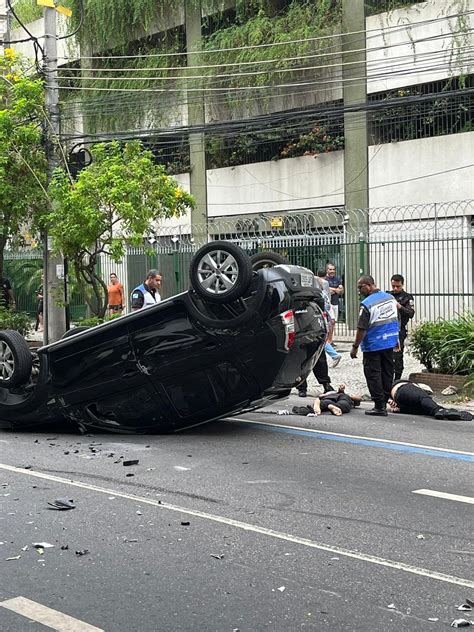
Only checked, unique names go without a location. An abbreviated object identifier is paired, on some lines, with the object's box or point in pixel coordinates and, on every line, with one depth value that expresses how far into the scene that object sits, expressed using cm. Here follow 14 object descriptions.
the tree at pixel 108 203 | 1565
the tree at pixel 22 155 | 1756
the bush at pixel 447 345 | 1314
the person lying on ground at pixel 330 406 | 1170
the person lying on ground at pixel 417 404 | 1138
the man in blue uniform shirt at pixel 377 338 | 1149
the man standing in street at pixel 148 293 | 1298
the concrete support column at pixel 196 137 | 2791
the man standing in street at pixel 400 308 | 1351
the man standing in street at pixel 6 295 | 2297
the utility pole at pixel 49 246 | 1768
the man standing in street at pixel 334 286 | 1838
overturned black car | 915
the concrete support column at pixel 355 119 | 2403
